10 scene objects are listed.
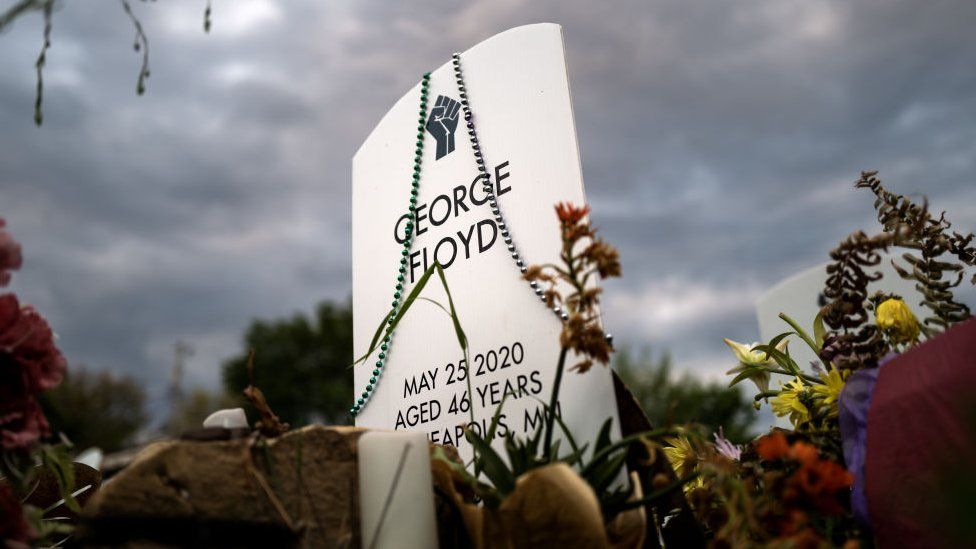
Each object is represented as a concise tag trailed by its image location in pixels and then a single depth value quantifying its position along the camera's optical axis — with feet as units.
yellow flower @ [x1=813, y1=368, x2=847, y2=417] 4.00
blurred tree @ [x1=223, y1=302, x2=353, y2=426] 66.28
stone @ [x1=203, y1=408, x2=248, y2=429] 3.71
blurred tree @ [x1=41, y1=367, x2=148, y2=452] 73.72
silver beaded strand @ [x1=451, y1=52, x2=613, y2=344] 4.84
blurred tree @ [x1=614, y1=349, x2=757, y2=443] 49.80
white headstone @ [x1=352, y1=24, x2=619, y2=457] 4.80
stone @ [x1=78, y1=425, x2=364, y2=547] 2.70
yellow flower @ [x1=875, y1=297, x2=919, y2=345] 4.00
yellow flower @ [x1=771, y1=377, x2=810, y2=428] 4.17
